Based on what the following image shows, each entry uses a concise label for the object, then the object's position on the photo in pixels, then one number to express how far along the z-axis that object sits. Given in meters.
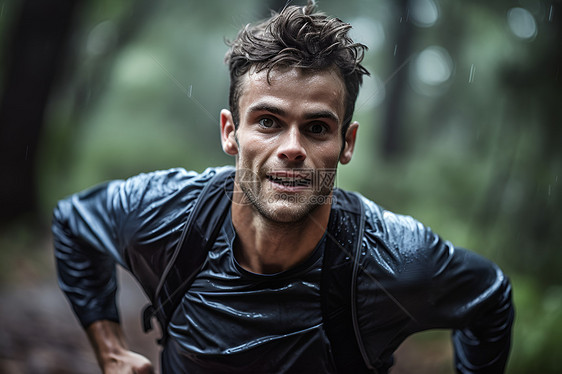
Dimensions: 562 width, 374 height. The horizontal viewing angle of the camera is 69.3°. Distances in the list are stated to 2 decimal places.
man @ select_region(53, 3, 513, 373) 1.23
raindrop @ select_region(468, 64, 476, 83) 4.06
